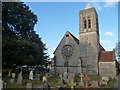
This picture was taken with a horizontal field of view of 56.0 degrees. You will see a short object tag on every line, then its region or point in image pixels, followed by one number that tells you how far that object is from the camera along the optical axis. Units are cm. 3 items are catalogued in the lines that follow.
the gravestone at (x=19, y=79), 1168
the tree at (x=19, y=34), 1389
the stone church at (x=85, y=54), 2162
